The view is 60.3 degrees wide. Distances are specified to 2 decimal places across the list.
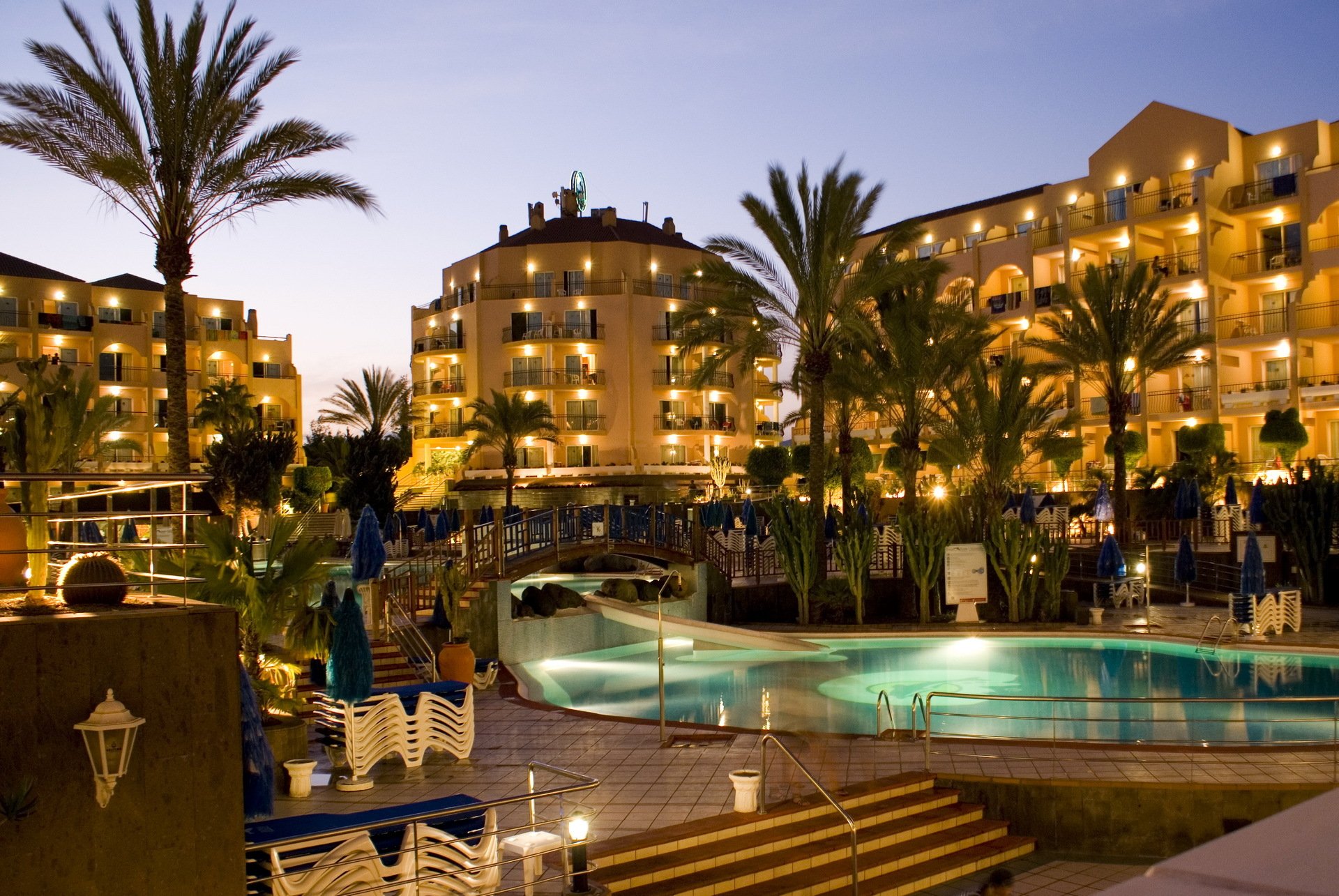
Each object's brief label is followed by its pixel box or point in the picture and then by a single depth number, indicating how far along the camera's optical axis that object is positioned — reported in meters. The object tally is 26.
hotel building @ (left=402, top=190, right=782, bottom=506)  58.06
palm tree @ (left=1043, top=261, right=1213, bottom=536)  31.08
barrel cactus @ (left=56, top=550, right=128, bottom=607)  6.17
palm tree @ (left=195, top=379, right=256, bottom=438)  47.22
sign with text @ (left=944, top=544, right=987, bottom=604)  22.70
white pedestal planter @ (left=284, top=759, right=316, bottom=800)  10.80
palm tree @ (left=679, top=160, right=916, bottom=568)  24.19
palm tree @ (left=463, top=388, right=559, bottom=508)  51.00
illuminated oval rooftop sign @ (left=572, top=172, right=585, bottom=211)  67.69
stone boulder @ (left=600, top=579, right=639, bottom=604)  23.39
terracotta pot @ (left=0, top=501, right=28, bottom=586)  7.25
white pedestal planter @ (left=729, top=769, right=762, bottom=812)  9.88
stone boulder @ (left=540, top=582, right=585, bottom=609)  22.03
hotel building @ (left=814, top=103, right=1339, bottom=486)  41.75
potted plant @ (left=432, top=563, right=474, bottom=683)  18.98
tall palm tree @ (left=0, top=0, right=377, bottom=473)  17.39
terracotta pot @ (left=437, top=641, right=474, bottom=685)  15.95
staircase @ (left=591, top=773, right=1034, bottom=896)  8.87
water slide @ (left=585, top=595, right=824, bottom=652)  21.23
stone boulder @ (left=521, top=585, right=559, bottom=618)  21.42
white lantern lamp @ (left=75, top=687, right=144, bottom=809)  5.59
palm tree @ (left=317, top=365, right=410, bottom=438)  56.44
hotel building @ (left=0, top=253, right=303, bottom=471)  54.38
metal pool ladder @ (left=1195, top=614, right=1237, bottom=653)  19.52
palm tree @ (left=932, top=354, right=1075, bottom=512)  28.00
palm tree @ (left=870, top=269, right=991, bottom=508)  27.33
